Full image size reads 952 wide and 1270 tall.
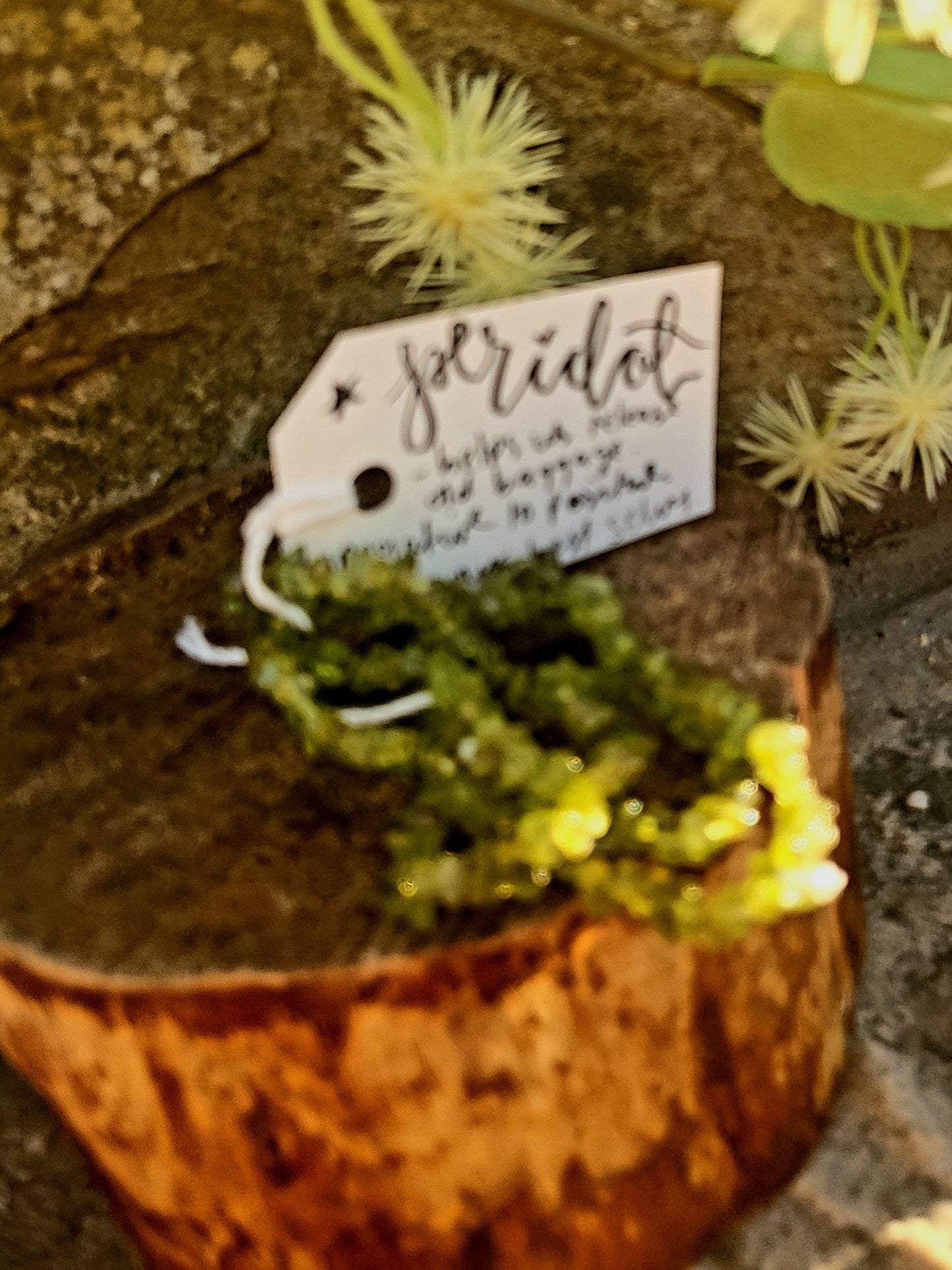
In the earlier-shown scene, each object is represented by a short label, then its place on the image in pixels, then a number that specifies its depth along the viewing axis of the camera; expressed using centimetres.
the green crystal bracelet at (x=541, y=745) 19
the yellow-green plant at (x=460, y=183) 24
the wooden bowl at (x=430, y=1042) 19
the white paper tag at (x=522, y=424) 22
